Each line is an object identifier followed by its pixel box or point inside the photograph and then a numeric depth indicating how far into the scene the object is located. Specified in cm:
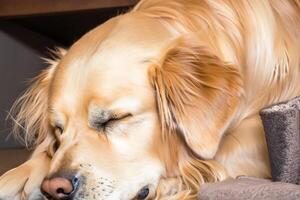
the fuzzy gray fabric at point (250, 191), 97
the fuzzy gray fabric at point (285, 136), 107
